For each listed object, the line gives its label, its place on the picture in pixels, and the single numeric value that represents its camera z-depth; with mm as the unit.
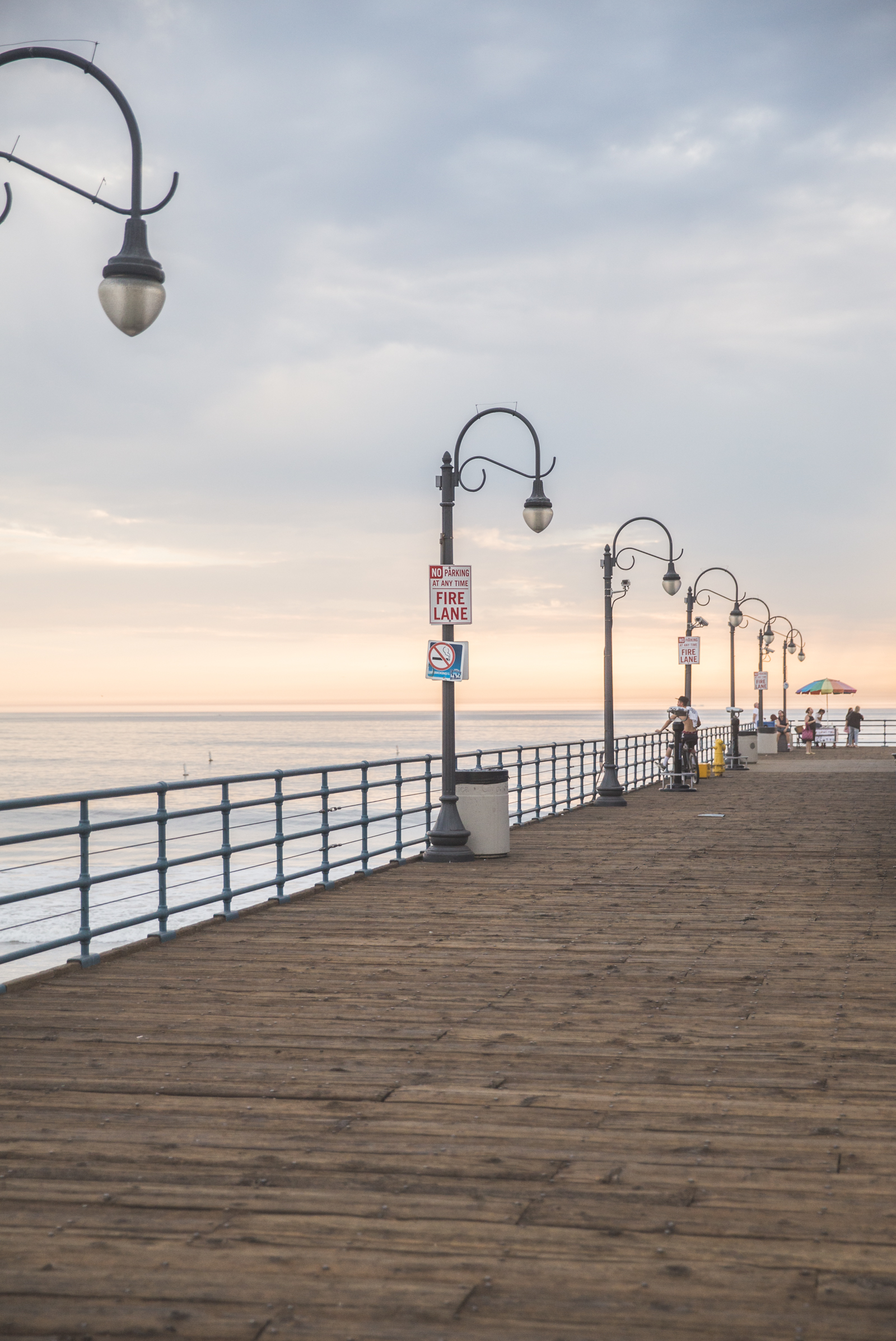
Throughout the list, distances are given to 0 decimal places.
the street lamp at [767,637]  58000
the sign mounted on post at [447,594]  15945
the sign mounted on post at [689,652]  33188
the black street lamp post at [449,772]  15805
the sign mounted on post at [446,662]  15781
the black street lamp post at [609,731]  24719
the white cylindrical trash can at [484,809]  16141
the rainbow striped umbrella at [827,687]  60375
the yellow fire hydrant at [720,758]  36844
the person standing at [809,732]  56406
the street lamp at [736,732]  40812
